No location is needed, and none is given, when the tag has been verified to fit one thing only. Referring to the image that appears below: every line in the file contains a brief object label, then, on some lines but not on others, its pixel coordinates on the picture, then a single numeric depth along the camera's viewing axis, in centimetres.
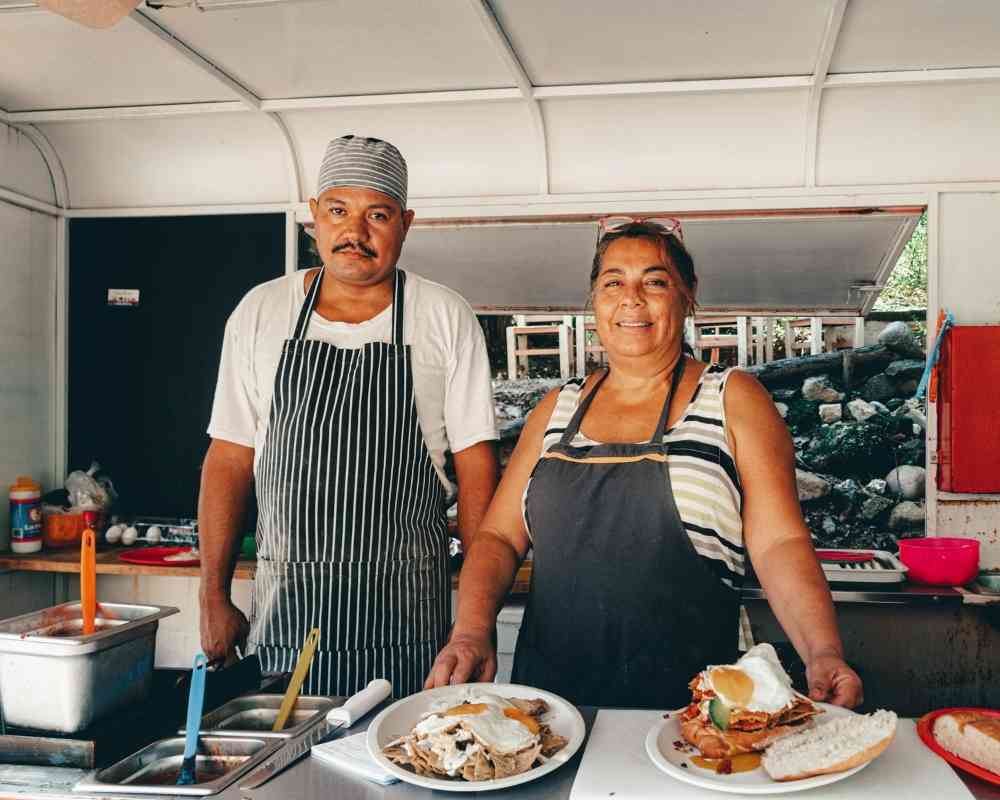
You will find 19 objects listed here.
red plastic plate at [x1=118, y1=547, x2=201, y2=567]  351
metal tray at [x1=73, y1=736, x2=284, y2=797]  119
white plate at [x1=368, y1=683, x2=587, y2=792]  113
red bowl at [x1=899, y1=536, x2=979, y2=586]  315
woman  176
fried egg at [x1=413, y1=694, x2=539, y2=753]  117
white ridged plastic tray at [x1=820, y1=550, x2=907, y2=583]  313
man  211
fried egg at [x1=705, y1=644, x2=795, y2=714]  119
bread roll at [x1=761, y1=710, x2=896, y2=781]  108
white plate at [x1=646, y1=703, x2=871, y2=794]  106
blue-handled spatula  129
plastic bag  392
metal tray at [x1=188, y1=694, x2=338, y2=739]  144
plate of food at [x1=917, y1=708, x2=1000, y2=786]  114
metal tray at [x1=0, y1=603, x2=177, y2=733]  125
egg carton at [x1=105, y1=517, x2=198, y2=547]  384
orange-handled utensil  133
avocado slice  119
